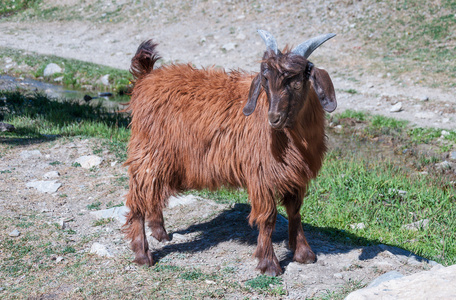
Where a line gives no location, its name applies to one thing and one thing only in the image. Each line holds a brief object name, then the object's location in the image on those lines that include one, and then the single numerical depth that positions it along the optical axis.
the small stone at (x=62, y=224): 5.55
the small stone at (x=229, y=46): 16.59
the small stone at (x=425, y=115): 10.59
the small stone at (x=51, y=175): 6.95
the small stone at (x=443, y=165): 8.34
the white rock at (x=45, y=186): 6.54
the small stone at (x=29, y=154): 7.58
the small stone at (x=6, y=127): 8.80
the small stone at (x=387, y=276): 4.20
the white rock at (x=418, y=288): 3.11
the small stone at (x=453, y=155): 8.70
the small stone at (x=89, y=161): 7.41
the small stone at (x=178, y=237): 5.44
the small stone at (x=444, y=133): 9.62
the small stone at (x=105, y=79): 14.86
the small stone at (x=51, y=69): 15.85
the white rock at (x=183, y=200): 6.33
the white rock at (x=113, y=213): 5.76
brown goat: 4.15
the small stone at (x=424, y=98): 11.38
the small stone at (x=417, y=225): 6.09
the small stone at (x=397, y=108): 11.15
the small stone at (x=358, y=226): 5.99
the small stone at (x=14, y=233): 5.28
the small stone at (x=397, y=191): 6.76
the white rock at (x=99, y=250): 4.93
